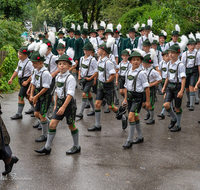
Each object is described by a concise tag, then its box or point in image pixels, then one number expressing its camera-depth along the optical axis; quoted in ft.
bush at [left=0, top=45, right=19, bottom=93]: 38.30
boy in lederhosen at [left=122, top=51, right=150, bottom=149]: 20.42
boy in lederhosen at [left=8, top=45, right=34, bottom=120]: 25.93
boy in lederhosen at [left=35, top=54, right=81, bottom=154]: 18.39
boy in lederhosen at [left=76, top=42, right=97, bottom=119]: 26.68
